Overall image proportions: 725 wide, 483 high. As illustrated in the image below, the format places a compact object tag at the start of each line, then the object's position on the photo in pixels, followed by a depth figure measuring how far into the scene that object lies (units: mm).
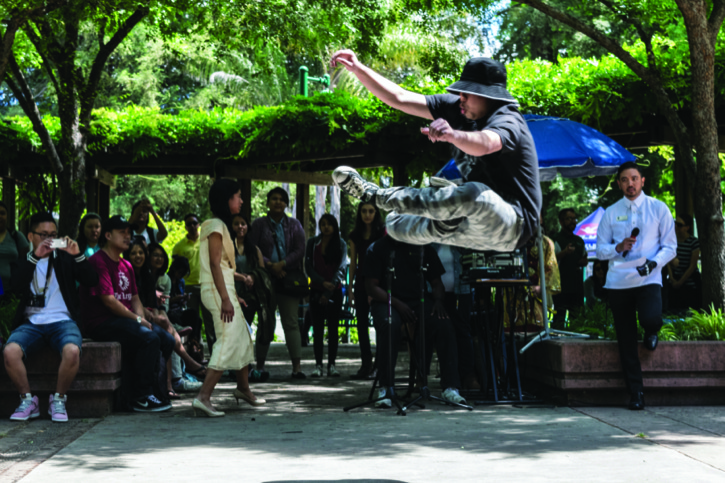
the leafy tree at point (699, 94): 8273
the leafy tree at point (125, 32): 9812
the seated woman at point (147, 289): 7840
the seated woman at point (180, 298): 8898
